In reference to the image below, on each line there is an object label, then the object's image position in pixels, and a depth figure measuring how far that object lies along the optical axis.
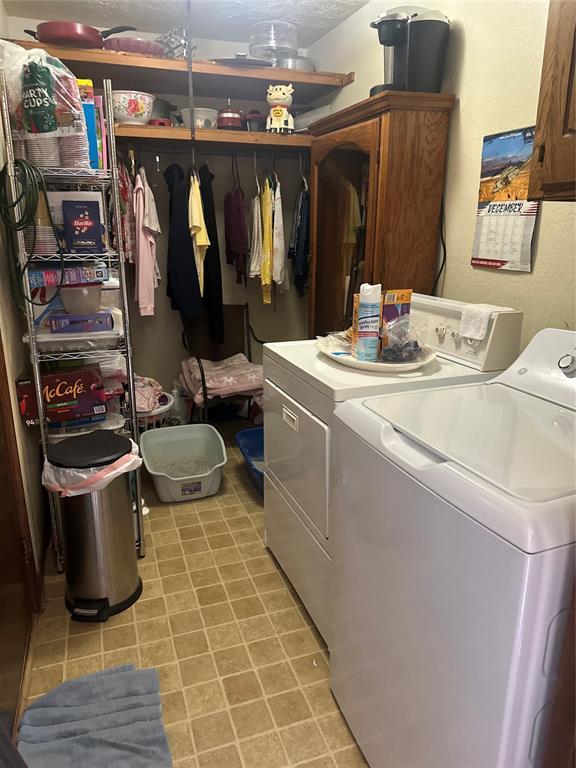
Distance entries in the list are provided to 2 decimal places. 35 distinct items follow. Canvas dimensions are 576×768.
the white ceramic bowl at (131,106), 2.76
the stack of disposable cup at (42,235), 1.88
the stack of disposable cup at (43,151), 1.81
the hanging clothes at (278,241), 3.20
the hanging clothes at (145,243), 2.93
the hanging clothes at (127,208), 2.92
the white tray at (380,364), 1.70
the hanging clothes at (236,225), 3.31
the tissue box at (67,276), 1.91
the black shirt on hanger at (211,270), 3.18
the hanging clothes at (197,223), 3.05
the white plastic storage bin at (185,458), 2.73
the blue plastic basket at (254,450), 2.75
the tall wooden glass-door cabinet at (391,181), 2.12
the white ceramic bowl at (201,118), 3.00
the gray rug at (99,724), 1.44
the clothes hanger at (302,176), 3.31
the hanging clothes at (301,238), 3.23
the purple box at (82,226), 1.92
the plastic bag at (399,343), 1.78
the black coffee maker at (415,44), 2.05
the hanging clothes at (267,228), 3.20
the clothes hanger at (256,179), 3.33
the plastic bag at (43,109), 1.70
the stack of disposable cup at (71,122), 1.75
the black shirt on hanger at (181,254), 3.10
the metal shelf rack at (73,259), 1.81
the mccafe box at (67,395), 2.00
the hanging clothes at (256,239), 3.25
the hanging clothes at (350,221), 2.52
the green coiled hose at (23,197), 1.75
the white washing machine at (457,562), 0.84
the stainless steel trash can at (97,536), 1.89
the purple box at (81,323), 2.01
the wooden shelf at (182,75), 2.61
